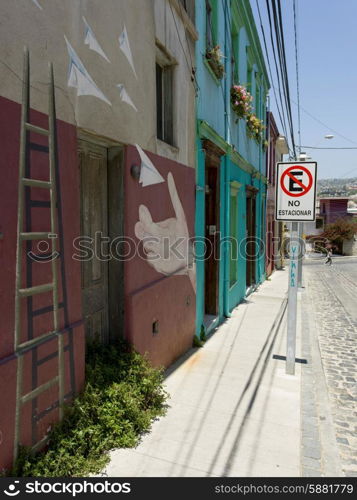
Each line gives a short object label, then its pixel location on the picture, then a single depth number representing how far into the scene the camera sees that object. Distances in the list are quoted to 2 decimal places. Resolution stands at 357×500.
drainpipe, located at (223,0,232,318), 8.77
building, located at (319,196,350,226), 45.38
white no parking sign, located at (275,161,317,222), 5.48
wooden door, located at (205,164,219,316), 8.27
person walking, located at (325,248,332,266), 27.22
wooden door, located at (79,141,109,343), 3.96
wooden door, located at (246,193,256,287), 13.55
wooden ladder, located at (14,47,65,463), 2.74
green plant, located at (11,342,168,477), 2.99
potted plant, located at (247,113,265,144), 11.50
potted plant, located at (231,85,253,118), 9.27
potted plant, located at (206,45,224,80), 7.12
